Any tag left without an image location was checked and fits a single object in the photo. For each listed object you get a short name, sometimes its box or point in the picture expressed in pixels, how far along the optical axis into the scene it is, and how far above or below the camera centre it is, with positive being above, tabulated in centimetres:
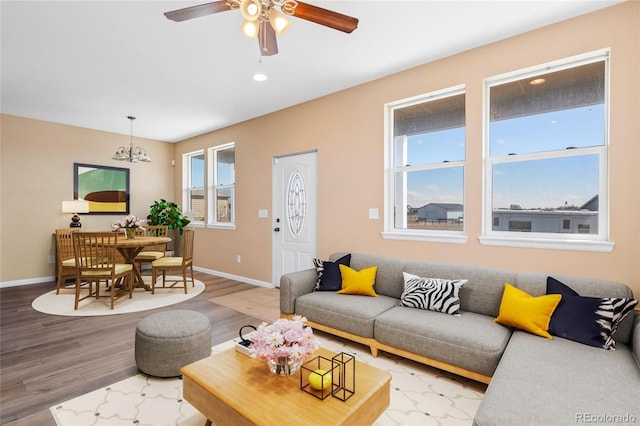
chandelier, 489 +87
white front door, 451 -3
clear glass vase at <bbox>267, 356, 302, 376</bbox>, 163 -81
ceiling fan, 176 +116
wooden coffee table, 135 -88
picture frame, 580 +44
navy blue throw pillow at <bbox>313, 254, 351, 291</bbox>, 332 -69
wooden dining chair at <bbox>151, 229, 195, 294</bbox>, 467 -78
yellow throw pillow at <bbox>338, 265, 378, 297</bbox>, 315 -72
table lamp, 531 +3
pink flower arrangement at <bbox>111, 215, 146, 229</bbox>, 452 -19
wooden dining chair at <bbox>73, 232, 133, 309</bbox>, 388 -65
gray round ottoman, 226 -98
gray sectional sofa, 140 -86
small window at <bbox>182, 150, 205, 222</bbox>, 668 +56
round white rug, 383 -123
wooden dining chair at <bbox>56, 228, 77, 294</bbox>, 516 -57
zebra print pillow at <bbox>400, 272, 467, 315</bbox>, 262 -72
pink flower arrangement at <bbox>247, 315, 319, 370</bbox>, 157 -68
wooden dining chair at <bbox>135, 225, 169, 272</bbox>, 511 -73
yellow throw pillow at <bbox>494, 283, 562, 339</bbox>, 217 -71
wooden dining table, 426 -51
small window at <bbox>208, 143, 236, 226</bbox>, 600 +49
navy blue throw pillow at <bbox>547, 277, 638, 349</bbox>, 199 -70
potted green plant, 638 -12
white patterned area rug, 188 -126
